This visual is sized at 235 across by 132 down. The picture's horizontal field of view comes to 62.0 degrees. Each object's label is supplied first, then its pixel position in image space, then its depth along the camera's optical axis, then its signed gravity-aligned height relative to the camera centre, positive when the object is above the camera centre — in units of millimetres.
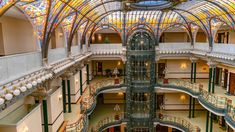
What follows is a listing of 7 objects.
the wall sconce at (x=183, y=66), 28688 -2730
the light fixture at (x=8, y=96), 6405 -1566
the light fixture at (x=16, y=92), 6932 -1539
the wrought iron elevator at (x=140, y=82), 25250 -4503
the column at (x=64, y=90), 16422 -3510
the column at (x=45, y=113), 11234 -3719
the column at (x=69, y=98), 16778 -4256
